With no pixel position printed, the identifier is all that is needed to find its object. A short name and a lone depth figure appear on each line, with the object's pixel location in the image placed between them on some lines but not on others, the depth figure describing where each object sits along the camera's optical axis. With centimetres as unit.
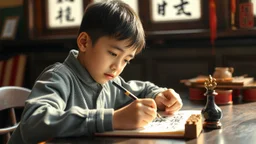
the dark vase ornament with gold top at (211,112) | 127
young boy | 121
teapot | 179
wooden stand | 118
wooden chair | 173
